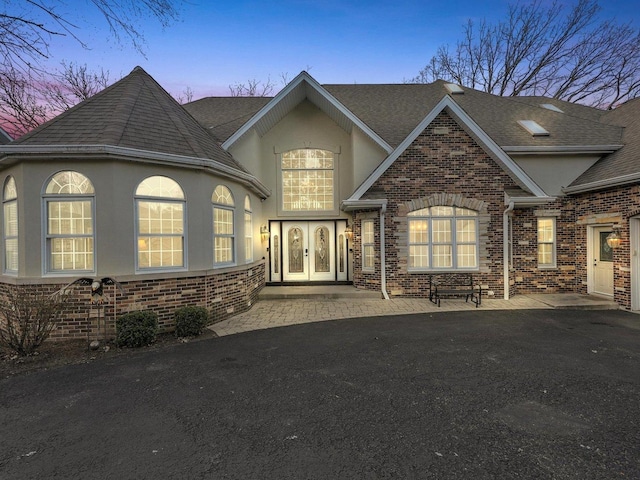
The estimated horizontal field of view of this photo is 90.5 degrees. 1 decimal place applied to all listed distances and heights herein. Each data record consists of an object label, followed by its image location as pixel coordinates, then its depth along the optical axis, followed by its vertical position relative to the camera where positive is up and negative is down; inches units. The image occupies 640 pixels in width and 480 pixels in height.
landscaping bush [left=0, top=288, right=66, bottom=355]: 222.1 -56.1
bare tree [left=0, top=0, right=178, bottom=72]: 203.9 +140.4
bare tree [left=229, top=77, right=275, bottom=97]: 1013.2 +473.6
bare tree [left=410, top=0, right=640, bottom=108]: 816.9 +458.8
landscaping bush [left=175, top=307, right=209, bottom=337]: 262.7 -67.8
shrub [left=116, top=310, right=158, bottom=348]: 238.2 -67.9
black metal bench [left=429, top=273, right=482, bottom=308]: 385.7 -60.8
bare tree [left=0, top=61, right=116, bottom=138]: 665.6 +295.2
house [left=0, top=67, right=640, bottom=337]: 264.5 +47.1
